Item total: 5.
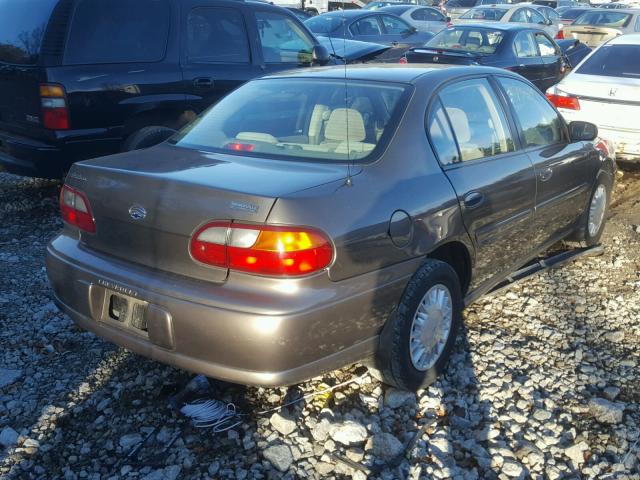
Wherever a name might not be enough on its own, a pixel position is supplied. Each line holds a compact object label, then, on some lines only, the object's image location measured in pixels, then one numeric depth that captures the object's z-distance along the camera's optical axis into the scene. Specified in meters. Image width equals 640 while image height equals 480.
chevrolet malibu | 2.64
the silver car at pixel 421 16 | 17.69
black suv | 5.34
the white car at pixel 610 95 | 7.07
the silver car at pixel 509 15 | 17.41
